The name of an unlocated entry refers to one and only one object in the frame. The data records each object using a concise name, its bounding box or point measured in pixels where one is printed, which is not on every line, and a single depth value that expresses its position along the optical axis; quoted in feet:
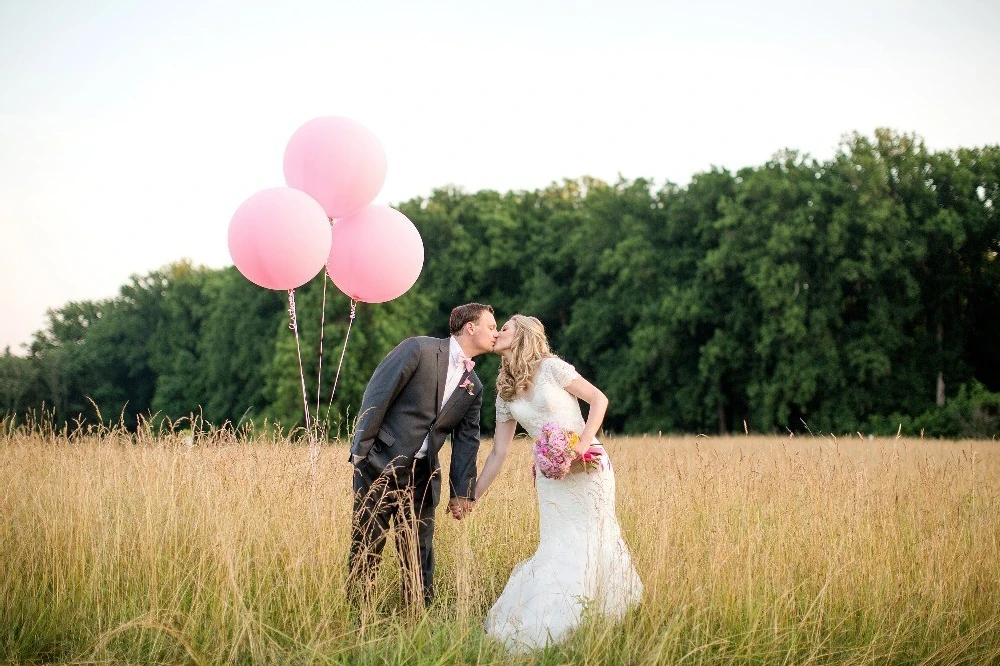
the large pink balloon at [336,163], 22.53
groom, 17.06
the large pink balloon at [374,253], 23.25
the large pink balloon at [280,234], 21.66
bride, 16.52
